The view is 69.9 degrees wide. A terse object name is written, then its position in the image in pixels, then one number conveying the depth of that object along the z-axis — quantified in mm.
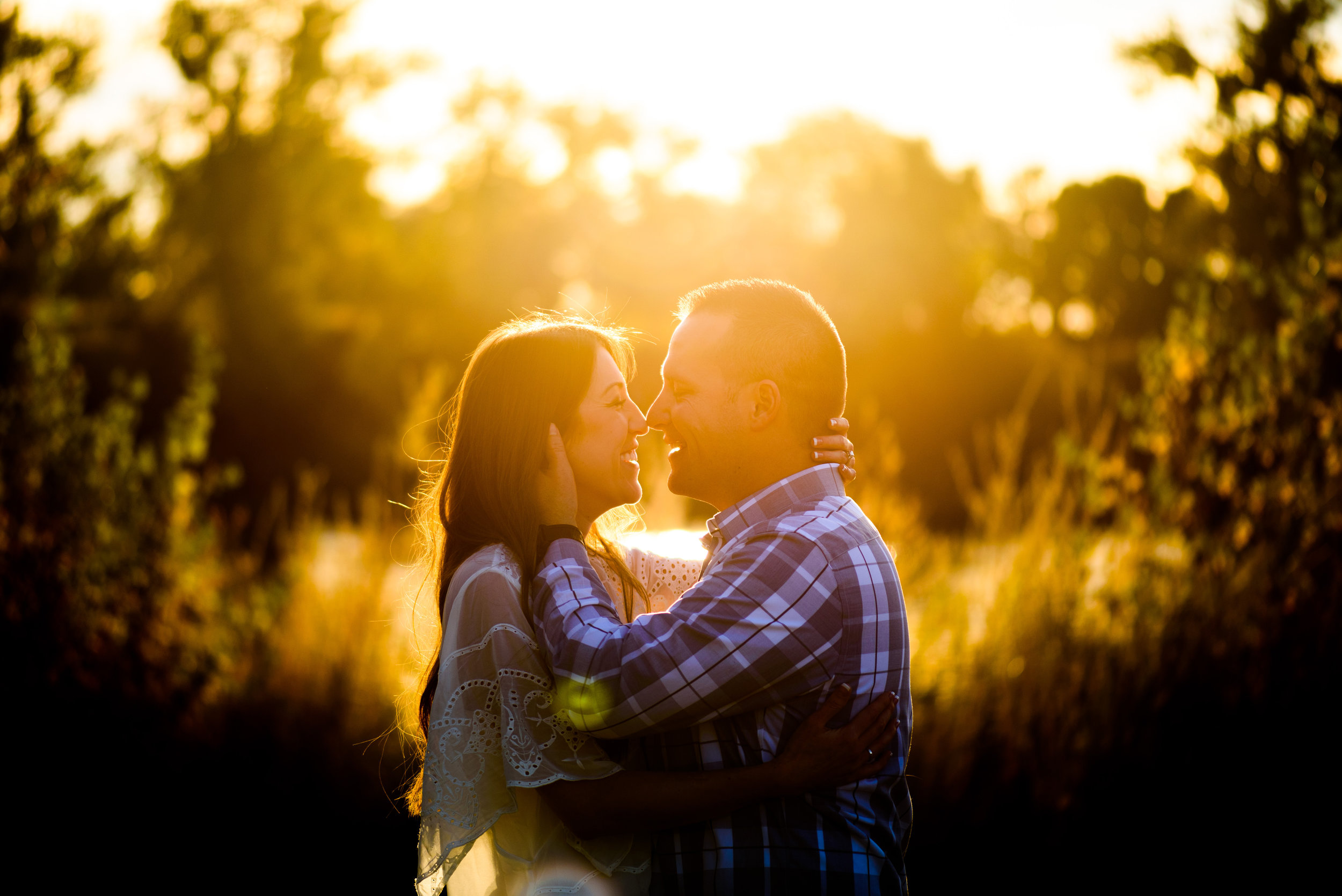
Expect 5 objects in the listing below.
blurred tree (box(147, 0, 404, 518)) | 17234
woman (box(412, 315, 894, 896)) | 2207
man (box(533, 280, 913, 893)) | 2096
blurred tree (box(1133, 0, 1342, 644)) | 5504
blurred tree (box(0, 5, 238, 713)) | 4953
